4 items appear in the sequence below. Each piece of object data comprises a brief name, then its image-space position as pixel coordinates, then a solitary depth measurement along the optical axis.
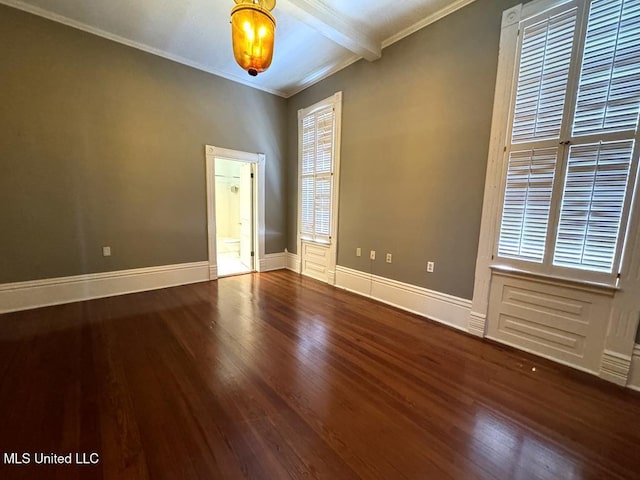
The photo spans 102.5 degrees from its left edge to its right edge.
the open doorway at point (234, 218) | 5.00
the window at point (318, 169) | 4.18
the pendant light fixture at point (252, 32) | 1.75
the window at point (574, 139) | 1.90
